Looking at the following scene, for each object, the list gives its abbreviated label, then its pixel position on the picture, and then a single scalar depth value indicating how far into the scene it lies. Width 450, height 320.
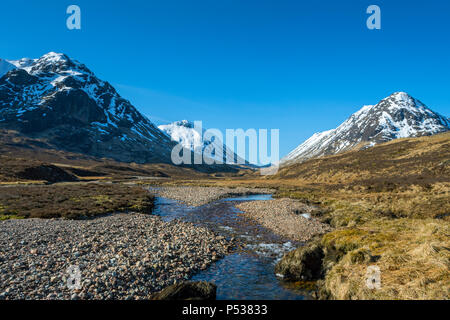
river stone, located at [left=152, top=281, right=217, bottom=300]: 12.40
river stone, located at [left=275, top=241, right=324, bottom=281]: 16.48
